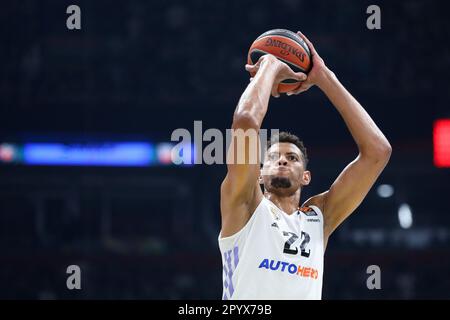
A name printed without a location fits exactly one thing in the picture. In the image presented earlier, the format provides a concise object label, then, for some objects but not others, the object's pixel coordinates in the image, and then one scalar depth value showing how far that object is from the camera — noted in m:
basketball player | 7.52
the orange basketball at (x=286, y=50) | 8.46
